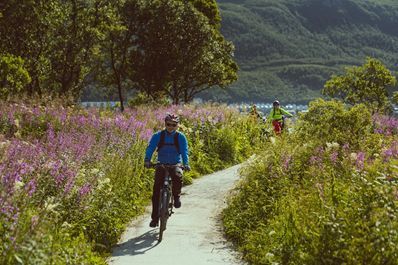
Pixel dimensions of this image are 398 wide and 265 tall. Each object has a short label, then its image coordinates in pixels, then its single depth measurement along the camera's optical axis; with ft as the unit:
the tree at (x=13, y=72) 75.69
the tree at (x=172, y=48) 136.15
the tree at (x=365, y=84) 157.38
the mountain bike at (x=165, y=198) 32.07
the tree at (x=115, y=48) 118.85
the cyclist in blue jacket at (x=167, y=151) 34.14
